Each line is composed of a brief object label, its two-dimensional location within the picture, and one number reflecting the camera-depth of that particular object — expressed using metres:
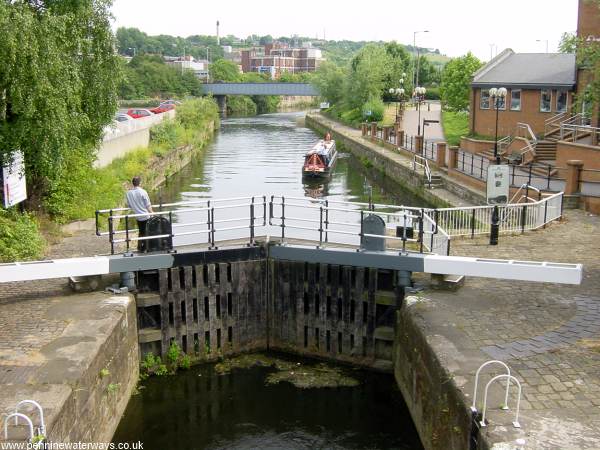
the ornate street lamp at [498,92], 30.75
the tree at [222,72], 141.12
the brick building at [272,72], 192.27
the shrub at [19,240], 15.38
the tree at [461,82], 53.00
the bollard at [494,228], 16.95
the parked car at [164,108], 61.90
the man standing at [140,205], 14.18
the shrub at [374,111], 64.06
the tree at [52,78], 14.93
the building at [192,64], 172.25
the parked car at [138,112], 54.31
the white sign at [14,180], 16.77
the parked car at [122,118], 41.24
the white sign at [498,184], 19.23
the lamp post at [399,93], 54.86
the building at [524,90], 37.23
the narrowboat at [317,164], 39.88
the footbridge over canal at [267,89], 103.38
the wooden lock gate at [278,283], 13.95
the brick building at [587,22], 32.44
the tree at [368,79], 69.88
